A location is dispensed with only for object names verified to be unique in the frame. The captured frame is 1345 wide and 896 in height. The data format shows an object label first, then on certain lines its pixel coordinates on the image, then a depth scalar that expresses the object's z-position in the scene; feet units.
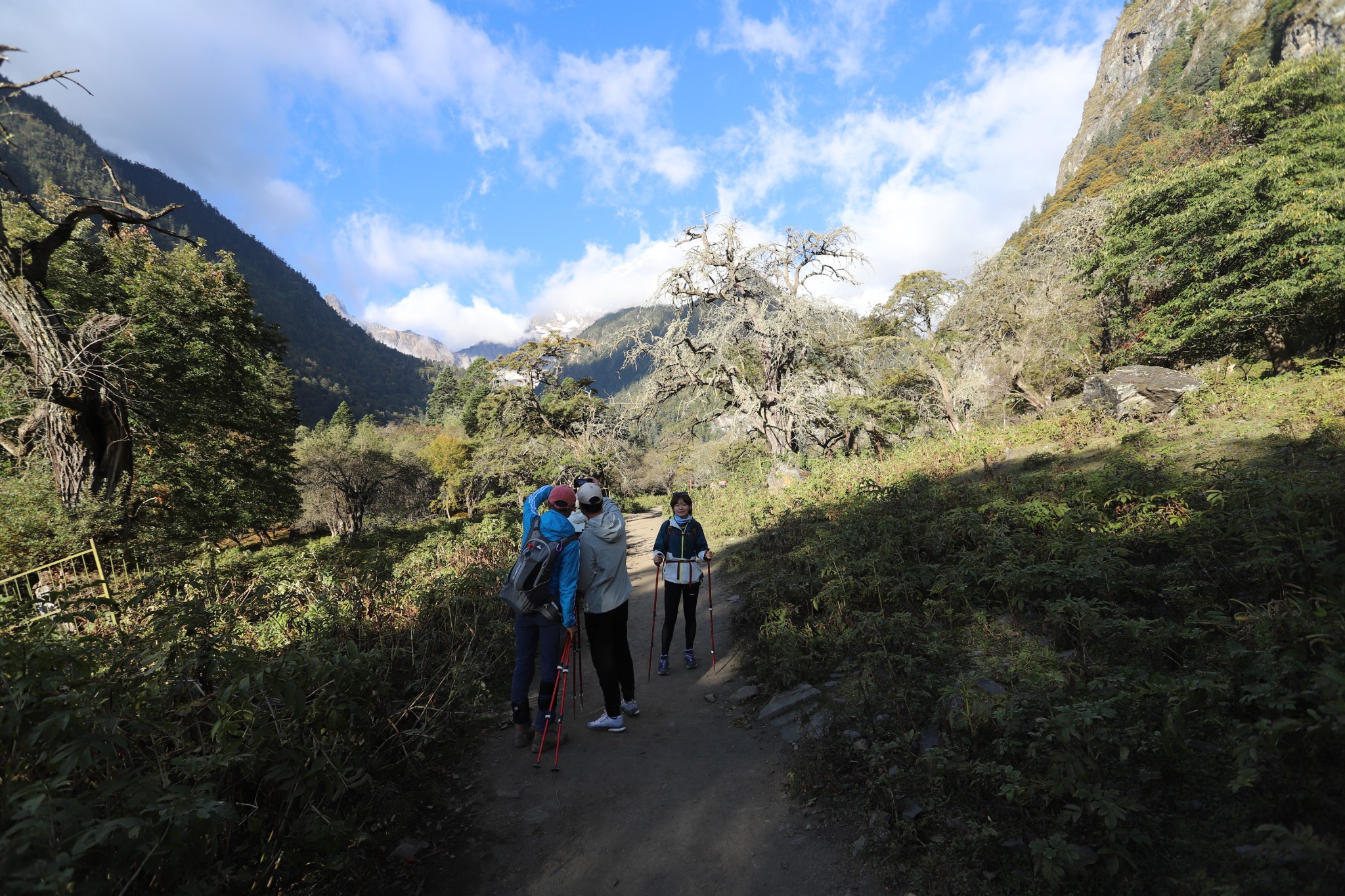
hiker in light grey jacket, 15.38
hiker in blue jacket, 14.58
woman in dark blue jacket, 19.40
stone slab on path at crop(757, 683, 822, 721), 15.29
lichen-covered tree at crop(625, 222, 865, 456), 53.67
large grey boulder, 34.45
